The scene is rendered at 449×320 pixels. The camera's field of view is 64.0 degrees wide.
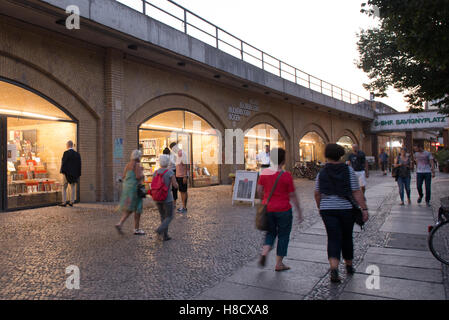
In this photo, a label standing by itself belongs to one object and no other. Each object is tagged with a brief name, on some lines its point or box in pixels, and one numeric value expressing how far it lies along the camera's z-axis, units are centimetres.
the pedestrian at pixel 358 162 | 919
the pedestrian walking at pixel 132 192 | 620
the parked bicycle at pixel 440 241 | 445
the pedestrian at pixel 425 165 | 941
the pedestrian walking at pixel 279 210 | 428
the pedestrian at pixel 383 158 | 2343
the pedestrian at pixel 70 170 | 988
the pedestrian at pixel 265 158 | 1272
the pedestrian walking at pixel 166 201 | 588
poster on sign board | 979
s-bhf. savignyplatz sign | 3067
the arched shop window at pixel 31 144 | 914
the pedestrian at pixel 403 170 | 975
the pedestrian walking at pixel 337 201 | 390
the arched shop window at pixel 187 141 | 1348
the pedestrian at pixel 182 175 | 899
